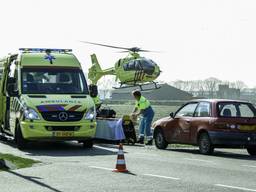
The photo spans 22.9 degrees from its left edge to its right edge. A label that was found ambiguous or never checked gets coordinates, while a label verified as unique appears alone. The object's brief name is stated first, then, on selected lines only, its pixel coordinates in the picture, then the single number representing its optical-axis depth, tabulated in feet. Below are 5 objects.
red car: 55.31
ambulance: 56.24
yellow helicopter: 152.56
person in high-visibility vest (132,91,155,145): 70.76
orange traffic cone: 40.73
